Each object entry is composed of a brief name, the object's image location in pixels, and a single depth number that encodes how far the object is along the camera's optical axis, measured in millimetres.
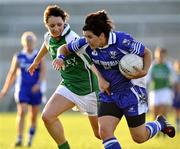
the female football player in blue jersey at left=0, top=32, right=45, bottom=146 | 27453
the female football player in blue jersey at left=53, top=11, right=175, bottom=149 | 16141
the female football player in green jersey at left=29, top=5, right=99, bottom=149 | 18219
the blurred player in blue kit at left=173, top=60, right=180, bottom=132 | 38116
